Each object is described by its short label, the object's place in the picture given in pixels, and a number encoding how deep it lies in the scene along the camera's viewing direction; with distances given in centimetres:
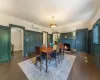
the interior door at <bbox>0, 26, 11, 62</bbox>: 289
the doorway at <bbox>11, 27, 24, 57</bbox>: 578
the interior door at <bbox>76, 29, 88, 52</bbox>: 462
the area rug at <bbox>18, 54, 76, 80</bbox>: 178
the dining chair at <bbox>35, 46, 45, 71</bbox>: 233
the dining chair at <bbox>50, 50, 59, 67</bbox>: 264
